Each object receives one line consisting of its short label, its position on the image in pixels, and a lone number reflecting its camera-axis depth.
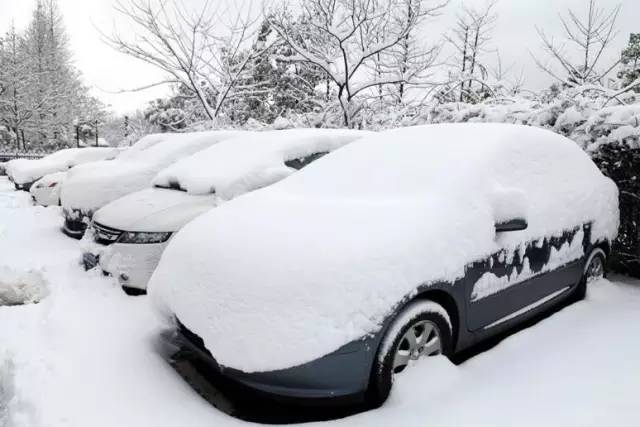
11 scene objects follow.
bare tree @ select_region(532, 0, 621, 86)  9.10
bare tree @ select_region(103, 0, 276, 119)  13.31
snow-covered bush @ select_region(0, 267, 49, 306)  3.93
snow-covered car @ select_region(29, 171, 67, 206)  9.26
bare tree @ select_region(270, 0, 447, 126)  10.56
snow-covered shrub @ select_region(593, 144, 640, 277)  4.18
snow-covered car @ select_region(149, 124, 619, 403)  2.19
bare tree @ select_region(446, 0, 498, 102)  18.03
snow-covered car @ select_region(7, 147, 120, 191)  13.51
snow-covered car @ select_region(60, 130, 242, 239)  6.02
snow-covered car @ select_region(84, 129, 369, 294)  3.92
